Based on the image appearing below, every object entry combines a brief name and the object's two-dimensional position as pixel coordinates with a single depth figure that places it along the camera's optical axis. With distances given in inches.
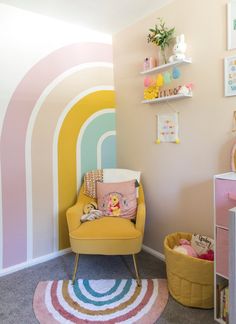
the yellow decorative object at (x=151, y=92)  91.8
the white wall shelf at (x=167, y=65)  80.7
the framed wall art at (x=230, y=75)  70.2
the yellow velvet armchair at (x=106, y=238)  79.7
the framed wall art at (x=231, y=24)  69.0
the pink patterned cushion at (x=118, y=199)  94.0
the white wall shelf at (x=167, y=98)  81.9
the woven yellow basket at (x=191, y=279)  66.9
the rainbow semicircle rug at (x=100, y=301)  66.4
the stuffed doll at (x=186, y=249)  72.9
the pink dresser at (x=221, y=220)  60.5
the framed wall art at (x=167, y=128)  88.2
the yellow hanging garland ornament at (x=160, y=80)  88.7
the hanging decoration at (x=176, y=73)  84.1
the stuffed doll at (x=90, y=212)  91.7
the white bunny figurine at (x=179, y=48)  80.5
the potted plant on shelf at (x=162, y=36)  84.7
